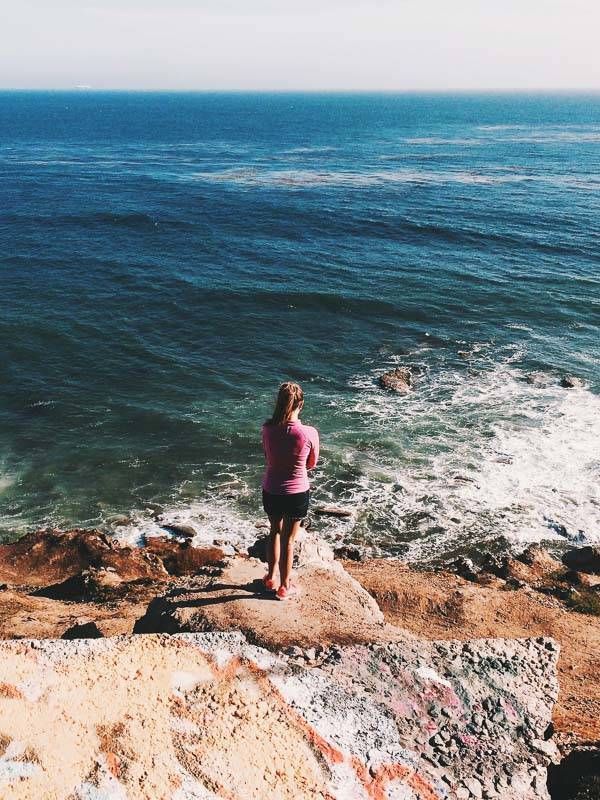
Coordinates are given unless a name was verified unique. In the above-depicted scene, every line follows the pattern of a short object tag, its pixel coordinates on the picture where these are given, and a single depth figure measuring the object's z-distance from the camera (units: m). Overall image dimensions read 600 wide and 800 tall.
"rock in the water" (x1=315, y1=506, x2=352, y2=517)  21.14
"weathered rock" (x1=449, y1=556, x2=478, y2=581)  17.81
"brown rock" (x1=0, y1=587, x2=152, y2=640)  12.05
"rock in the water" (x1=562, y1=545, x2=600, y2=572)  18.42
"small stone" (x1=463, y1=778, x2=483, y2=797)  6.62
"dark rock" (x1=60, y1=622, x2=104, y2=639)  10.77
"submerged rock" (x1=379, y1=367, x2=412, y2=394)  29.38
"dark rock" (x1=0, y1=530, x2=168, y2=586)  17.30
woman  8.68
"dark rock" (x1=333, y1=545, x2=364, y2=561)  18.77
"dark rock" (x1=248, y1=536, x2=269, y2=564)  16.88
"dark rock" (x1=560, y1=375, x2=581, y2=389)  29.63
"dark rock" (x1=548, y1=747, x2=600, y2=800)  6.86
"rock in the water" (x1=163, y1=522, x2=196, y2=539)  20.20
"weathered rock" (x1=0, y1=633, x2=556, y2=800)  6.13
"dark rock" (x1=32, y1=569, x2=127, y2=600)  15.05
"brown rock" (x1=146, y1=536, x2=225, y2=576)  17.91
